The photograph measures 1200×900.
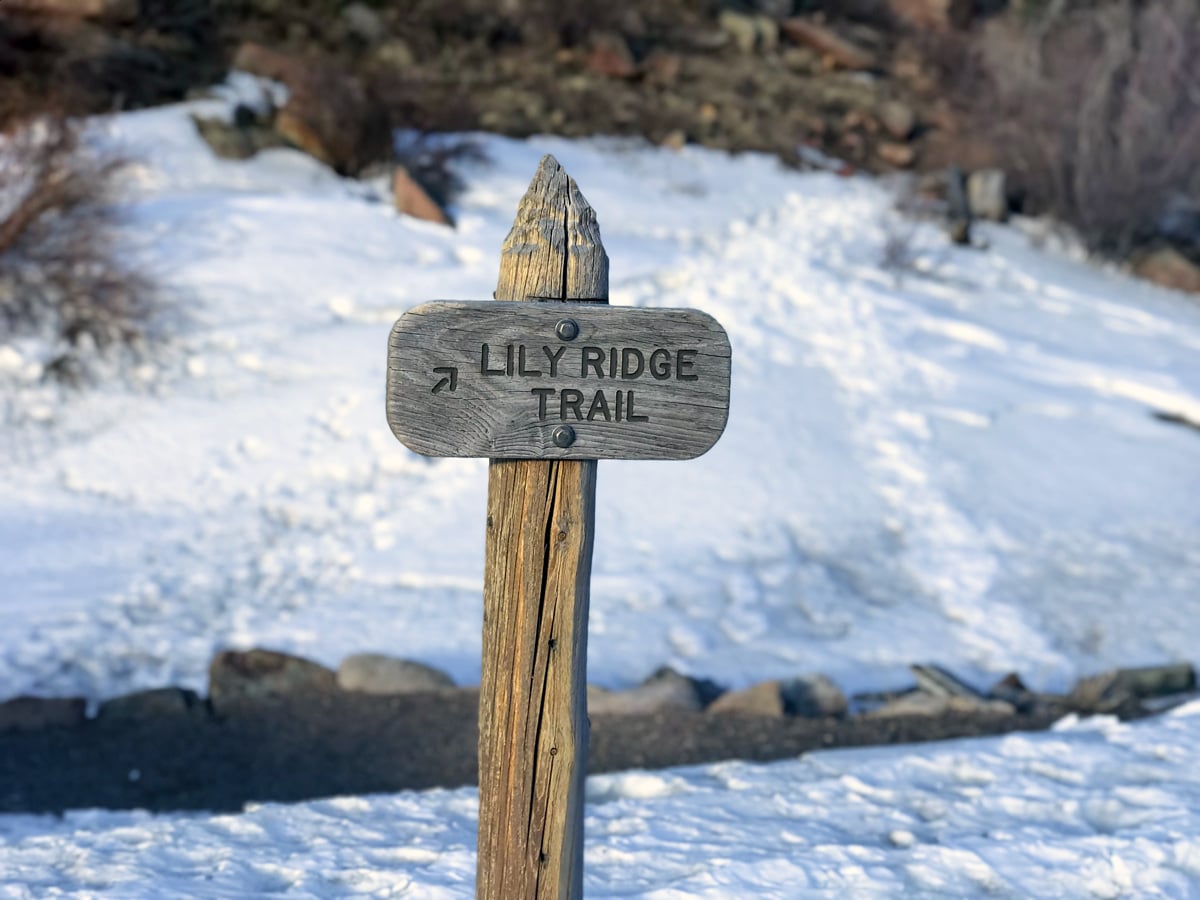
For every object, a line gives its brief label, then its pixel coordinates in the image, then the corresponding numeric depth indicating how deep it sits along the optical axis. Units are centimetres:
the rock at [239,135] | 1080
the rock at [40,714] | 487
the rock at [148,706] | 498
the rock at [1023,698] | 528
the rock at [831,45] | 1725
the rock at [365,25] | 1480
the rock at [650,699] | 511
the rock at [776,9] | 1830
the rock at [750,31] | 1727
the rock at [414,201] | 1036
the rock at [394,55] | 1441
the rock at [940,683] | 535
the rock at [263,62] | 1268
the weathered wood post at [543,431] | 228
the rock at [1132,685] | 533
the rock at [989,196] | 1348
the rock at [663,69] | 1555
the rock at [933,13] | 1917
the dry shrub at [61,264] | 762
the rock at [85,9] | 1145
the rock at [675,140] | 1384
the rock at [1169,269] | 1242
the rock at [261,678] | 514
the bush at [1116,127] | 1249
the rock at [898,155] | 1505
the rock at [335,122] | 1098
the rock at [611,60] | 1531
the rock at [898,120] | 1562
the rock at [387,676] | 527
